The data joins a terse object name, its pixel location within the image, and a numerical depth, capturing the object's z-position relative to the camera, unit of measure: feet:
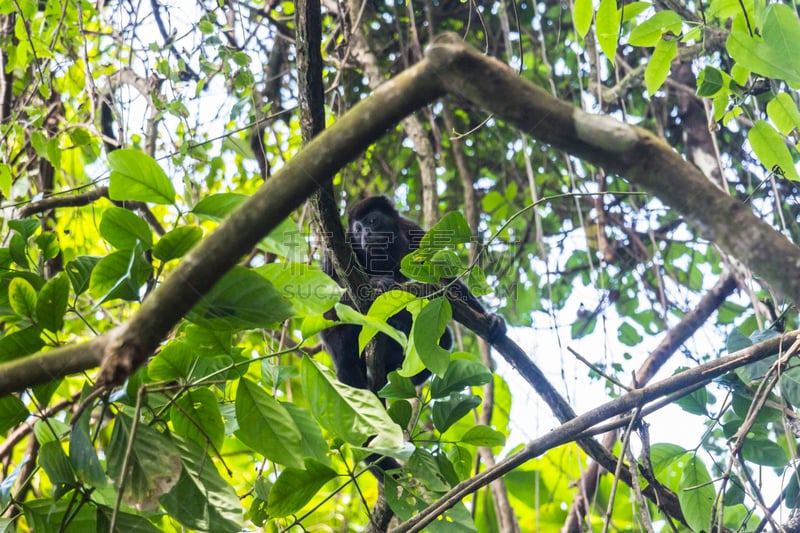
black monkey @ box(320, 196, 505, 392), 15.30
